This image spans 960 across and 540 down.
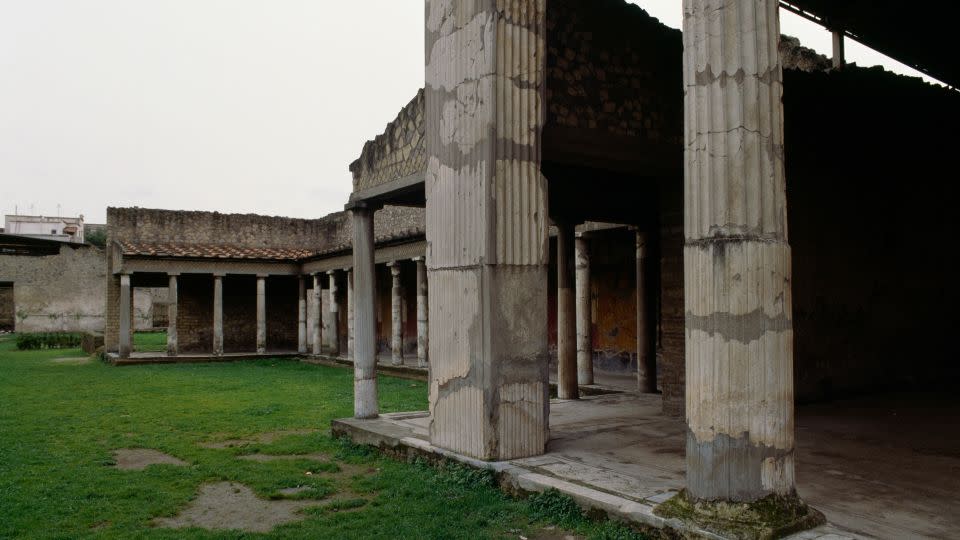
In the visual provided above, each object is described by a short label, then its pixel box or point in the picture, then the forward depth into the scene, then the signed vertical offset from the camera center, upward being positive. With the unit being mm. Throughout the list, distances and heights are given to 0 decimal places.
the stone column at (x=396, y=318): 17078 -397
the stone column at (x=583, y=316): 11953 -256
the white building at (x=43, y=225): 65100 +7538
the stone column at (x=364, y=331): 7914 -322
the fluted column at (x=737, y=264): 3572 +185
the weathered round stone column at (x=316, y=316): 21719 -409
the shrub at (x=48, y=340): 25859 -1371
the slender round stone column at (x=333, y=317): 20462 -417
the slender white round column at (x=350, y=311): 19188 -231
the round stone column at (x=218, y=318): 21375 -444
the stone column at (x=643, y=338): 10367 -555
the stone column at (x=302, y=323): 22641 -641
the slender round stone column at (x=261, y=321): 22047 -558
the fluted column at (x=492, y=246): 5402 +433
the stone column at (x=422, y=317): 16188 -344
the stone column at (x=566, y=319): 9594 -249
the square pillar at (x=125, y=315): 19984 -319
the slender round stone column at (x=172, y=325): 20922 -637
